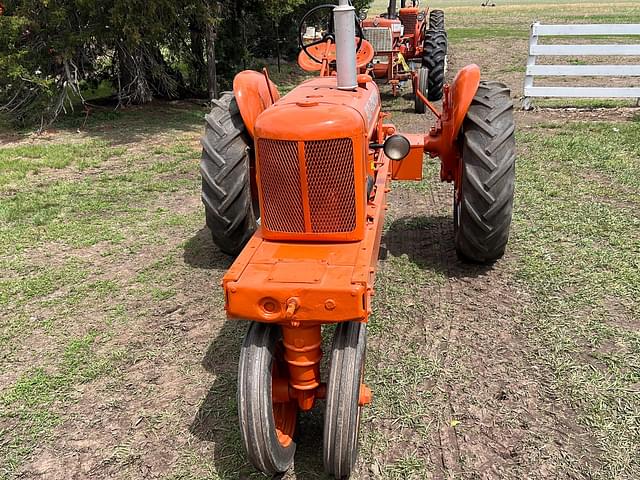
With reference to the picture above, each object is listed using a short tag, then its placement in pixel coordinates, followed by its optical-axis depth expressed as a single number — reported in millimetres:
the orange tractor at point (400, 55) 11023
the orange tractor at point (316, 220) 2549
